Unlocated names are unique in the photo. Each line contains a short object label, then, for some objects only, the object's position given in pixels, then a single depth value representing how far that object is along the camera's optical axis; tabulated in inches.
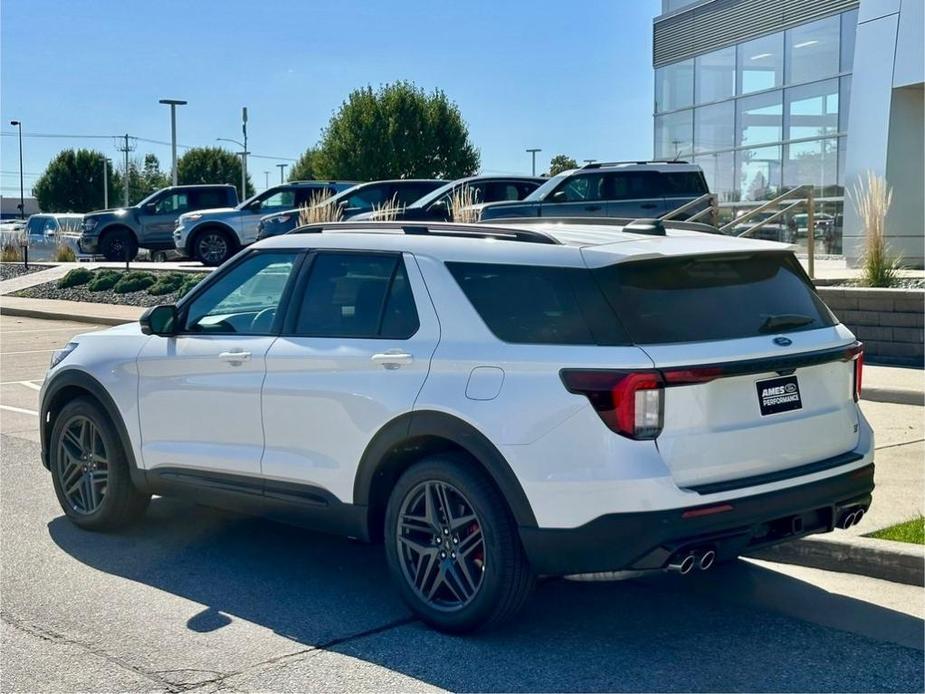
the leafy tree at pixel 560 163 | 3452.3
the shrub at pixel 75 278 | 999.6
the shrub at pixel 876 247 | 535.2
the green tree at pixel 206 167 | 3494.1
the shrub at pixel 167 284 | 875.4
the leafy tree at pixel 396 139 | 2054.6
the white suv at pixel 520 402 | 184.9
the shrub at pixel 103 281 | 949.2
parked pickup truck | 1138.7
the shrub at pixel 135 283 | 915.4
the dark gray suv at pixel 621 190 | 753.6
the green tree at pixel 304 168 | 3157.0
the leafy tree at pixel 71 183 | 3481.8
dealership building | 826.2
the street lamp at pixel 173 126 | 2158.0
